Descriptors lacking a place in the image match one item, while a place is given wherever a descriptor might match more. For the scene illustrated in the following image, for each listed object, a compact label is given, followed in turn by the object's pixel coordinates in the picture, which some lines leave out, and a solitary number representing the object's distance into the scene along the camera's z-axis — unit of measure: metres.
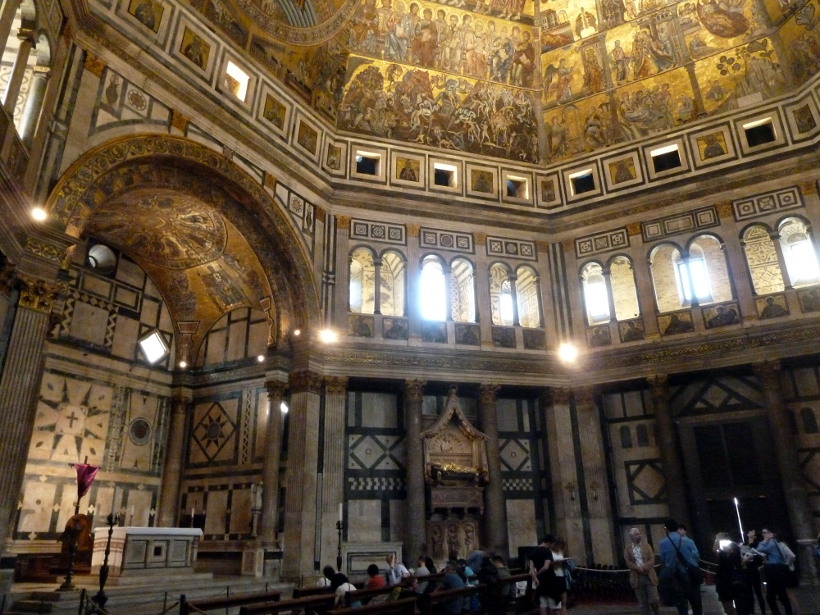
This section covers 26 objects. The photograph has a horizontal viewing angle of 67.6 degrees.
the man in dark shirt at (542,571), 10.12
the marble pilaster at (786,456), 17.20
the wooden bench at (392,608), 7.63
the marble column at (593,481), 19.64
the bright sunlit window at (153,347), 21.41
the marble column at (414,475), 18.39
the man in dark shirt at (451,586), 9.84
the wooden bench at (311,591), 11.16
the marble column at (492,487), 19.11
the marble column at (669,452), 18.95
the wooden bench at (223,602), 7.80
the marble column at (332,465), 17.64
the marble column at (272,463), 18.06
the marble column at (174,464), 20.62
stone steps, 10.88
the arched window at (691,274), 21.00
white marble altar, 14.09
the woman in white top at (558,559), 10.54
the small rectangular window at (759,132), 21.03
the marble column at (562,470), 19.81
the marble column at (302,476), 17.05
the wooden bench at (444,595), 9.01
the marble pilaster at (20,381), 10.58
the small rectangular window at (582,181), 23.70
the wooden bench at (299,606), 8.04
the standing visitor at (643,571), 9.97
